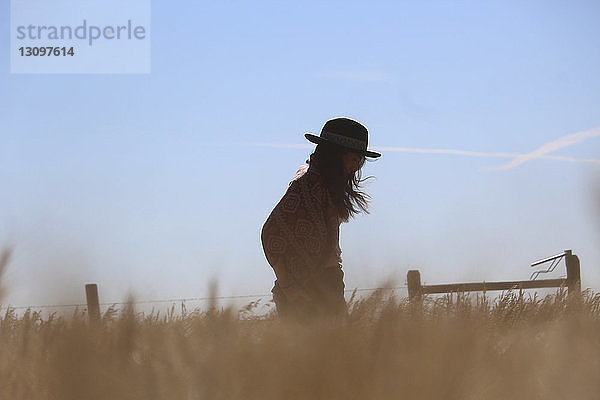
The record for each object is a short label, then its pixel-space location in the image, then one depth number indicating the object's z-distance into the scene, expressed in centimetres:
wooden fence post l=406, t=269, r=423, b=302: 1897
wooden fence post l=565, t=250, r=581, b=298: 2042
